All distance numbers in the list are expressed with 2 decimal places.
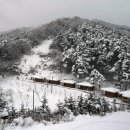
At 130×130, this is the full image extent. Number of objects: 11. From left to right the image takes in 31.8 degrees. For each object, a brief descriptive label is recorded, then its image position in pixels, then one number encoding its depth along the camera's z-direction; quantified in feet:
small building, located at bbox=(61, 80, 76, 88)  173.72
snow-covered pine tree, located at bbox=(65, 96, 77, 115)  100.22
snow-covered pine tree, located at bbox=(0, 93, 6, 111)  100.93
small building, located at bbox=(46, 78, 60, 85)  184.75
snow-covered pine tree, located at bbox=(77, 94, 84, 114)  97.18
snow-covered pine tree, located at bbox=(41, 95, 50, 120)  93.21
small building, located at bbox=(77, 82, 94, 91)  162.40
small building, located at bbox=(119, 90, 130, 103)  136.27
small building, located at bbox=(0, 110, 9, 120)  95.26
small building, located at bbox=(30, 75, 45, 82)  193.17
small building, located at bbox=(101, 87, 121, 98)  148.66
